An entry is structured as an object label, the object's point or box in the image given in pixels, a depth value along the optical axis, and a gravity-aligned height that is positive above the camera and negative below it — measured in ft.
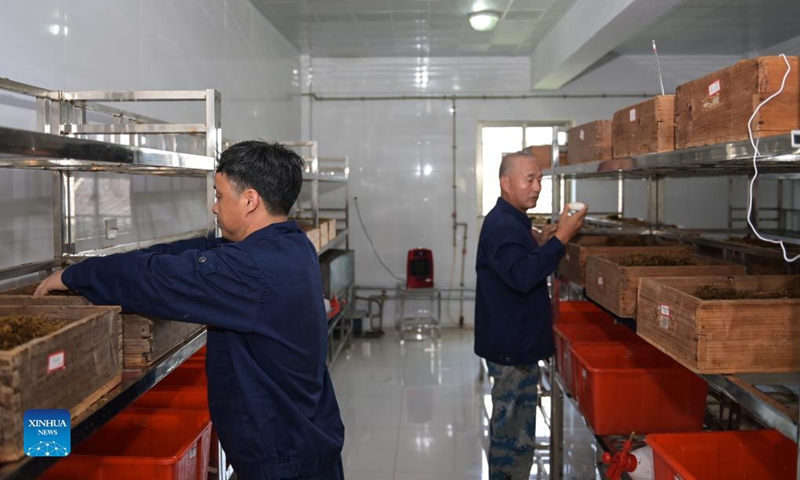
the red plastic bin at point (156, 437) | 6.67 -2.54
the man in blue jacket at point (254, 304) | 5.02 -0.80
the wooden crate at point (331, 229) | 19.03 -0.68
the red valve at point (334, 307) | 18.14 -2.89
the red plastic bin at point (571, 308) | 12.91 -2.01
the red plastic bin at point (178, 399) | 8.08 -2.43
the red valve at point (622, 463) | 7.67 -3.06
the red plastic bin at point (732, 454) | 6.74 -2.59
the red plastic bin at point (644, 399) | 8.71 -2.63
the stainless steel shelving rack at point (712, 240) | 5.05 -0.34
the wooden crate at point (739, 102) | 5.74 +1.05
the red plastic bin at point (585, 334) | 11.39 -2.34
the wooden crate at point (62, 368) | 3.79 -1.08
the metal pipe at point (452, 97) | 25.34 +4.44
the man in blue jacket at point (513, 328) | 9.98 -1.90
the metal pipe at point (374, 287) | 25.89 -3.23
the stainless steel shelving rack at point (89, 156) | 4.16 +0.44
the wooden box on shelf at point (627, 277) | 8.29 -0.92
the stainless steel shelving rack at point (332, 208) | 17.83 -0.03
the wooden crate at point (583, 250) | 10.86 -0.71
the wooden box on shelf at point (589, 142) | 10.84 +1.21
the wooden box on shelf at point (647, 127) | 8.10 +1.11
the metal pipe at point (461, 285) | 25.99 -3.41
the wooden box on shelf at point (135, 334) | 5.24 -1.07
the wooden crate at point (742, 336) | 5.79 -1.16
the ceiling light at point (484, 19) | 18.71 +5.58
